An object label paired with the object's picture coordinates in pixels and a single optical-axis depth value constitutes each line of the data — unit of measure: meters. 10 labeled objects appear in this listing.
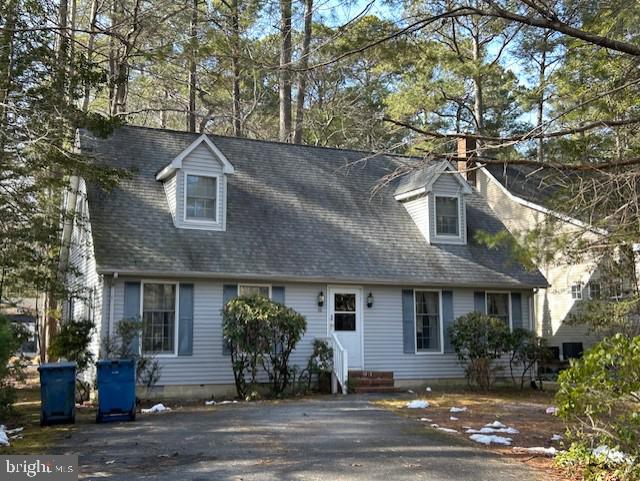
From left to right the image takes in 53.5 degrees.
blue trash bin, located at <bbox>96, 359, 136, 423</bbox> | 10.16
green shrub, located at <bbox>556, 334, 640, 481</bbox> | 6.15
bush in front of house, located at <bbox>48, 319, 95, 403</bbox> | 13.51
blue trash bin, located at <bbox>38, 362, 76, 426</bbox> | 9.91
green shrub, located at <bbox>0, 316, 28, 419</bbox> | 8.65
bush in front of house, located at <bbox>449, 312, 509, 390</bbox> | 15.34
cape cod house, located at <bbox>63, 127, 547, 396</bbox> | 13.80
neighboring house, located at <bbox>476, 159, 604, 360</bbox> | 20.56
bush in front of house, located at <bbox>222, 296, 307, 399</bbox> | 13.05
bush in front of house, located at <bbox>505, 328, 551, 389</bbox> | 15.48
